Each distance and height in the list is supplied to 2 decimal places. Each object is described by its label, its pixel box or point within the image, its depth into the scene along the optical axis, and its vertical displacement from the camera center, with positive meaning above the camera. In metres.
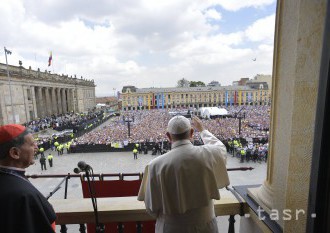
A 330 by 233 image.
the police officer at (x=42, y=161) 14.51 -4.62
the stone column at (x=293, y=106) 1.44 -0.12
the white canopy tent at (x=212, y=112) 39.12 -3.89
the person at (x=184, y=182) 1.85 -0.79
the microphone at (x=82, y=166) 2.02 -0.69
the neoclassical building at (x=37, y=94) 30.08 -0.45
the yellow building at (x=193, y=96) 81.31 -2.04
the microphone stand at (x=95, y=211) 2.06 -1.14
